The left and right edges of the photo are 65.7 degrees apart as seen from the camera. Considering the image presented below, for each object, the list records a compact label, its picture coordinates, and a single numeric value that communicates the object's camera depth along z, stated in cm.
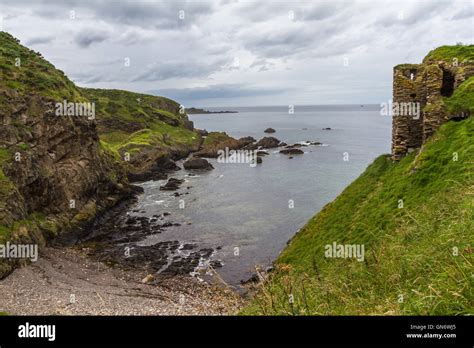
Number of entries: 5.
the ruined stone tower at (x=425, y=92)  2389
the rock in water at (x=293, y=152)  11842
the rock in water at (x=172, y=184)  8131
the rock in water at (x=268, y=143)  13549
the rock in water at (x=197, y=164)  10162
